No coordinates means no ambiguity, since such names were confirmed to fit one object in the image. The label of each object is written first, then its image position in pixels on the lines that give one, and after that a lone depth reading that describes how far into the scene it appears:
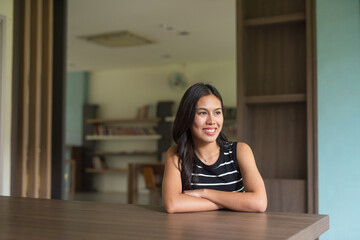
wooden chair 6.71
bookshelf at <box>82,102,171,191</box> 9.74
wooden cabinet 3.30
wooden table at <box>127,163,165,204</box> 7.11
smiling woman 1.72
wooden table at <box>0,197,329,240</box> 1.20
